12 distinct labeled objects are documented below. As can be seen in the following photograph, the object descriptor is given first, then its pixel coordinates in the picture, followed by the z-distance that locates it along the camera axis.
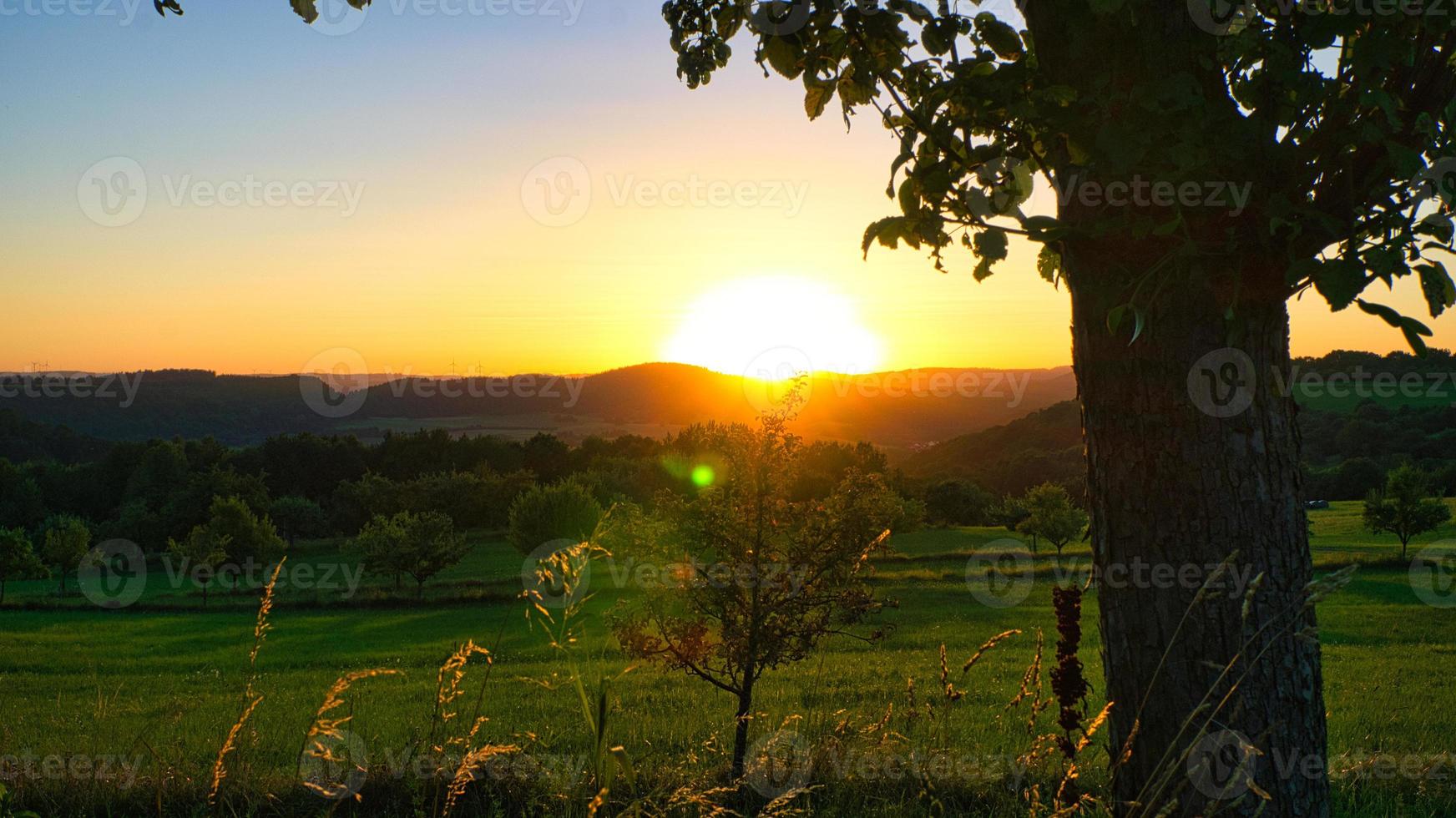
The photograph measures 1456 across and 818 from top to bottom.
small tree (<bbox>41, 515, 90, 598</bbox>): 39.66
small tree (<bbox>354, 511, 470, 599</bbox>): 34.88
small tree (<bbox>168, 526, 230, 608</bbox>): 39.19
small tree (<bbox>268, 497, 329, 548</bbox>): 63.53
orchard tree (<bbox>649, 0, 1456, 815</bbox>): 2.56
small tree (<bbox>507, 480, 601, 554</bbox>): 42.06
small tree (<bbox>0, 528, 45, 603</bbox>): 34.72
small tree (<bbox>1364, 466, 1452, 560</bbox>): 32.47
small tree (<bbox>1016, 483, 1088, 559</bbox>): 36.91
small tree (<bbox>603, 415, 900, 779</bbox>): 5.93
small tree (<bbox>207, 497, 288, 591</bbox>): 42.41
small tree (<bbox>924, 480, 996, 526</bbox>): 62.66
